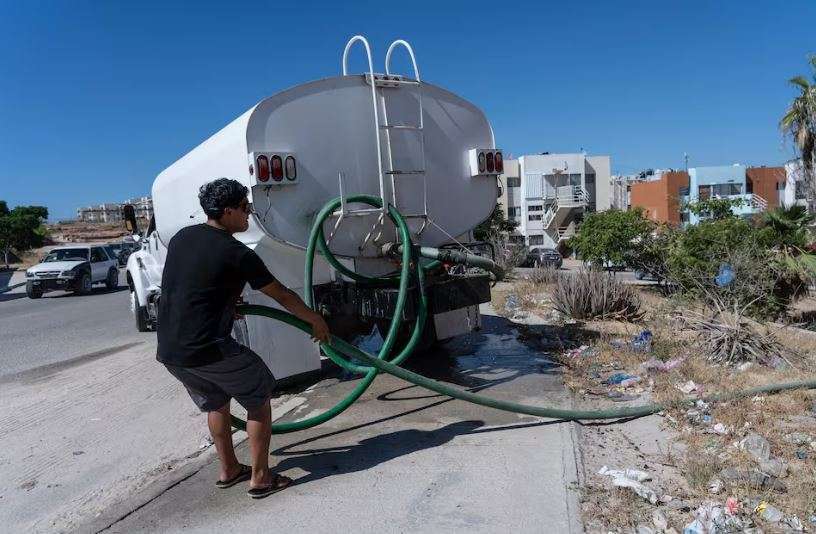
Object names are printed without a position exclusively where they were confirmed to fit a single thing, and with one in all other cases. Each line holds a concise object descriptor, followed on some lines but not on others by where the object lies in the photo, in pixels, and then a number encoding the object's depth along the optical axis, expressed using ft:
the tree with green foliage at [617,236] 50.60
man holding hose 11.55
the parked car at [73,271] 64.54
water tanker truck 17.47
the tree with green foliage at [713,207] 56.59
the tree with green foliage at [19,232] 144.87
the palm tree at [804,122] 77.66
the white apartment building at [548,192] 200.54
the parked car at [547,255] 107.10
